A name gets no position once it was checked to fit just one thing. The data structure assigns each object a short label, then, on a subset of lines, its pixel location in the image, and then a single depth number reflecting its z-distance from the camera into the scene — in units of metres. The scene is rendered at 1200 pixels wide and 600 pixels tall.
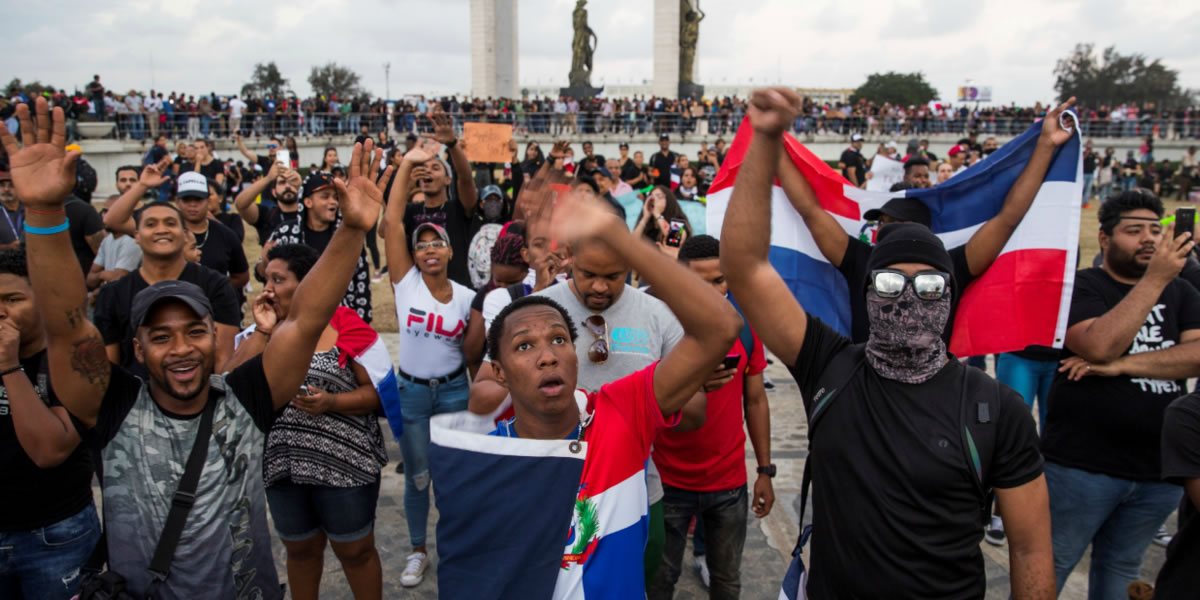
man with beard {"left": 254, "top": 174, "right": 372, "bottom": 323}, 5.48
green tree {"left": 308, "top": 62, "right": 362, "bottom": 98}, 60.31
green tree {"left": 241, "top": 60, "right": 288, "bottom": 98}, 59.45
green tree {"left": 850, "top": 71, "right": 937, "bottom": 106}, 81.12
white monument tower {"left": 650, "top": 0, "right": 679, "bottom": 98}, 37.25
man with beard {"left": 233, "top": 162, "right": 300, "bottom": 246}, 6.67
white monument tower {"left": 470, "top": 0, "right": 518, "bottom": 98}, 39.22
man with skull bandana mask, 2.12
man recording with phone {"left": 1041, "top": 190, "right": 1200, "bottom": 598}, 3.20
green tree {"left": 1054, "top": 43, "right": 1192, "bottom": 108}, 62.66
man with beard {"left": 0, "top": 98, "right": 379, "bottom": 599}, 2.20
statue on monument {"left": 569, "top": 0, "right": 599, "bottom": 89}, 36.56
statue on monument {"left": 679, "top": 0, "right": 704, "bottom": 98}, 38.56
